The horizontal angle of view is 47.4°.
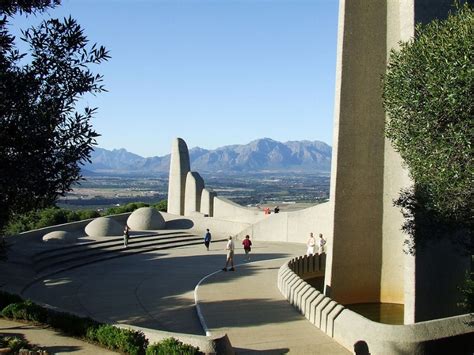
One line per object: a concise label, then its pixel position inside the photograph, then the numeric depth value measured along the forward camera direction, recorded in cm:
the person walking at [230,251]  2039
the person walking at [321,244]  2250
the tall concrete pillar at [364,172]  1608
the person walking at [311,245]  2239
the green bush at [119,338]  1070
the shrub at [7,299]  1388
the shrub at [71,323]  1182
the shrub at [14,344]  1062
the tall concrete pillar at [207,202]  3737
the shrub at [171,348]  988
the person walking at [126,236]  2709
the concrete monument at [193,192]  3762
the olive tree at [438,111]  973
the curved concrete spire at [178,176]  3844
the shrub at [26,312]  1296
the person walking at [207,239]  2681
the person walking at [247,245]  2422
